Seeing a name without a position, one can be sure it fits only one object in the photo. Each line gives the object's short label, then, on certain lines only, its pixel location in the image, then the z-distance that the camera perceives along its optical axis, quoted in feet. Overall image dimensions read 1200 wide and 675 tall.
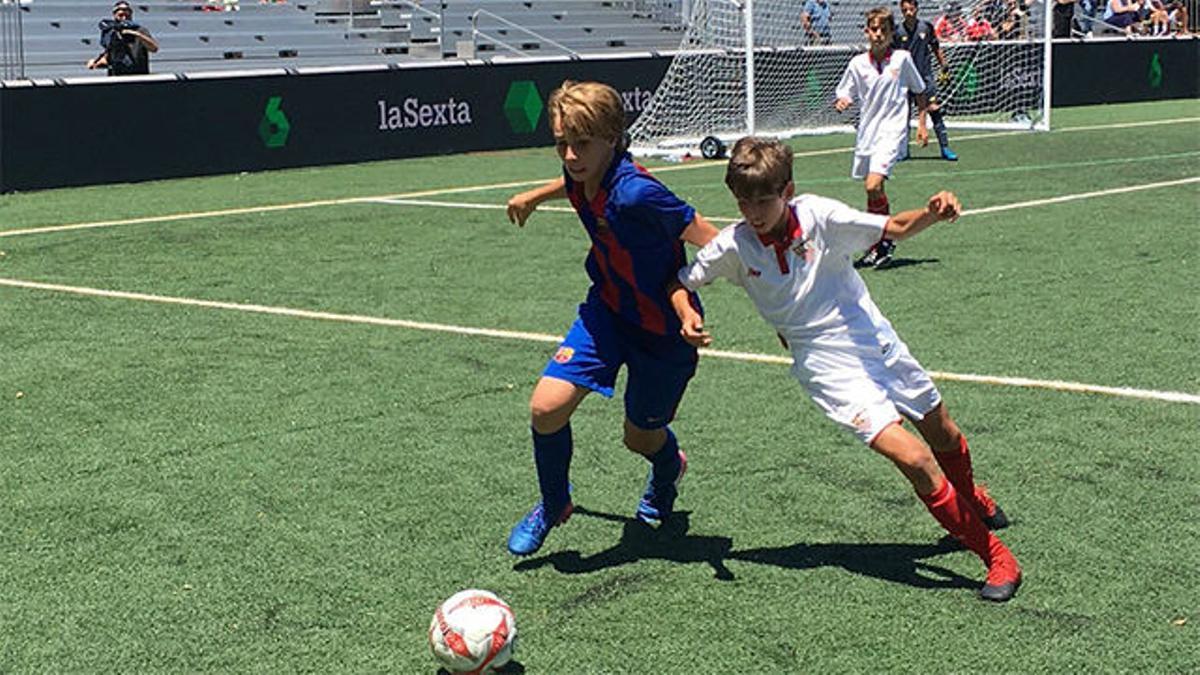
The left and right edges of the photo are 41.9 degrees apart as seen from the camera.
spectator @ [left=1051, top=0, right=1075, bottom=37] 100.55
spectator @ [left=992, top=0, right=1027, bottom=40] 81.92
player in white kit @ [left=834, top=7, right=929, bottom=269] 37.32
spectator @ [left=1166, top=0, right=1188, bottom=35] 115.57
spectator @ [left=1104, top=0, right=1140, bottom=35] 111.65
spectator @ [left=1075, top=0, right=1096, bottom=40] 111.86
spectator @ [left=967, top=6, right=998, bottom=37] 81.56
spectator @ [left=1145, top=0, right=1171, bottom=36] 112.57
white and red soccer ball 13.39
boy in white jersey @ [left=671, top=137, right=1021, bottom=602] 15.12
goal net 72.79
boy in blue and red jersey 16.02
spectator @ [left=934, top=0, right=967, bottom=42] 80.74
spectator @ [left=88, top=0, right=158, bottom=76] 64.28
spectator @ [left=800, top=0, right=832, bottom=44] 79.00
